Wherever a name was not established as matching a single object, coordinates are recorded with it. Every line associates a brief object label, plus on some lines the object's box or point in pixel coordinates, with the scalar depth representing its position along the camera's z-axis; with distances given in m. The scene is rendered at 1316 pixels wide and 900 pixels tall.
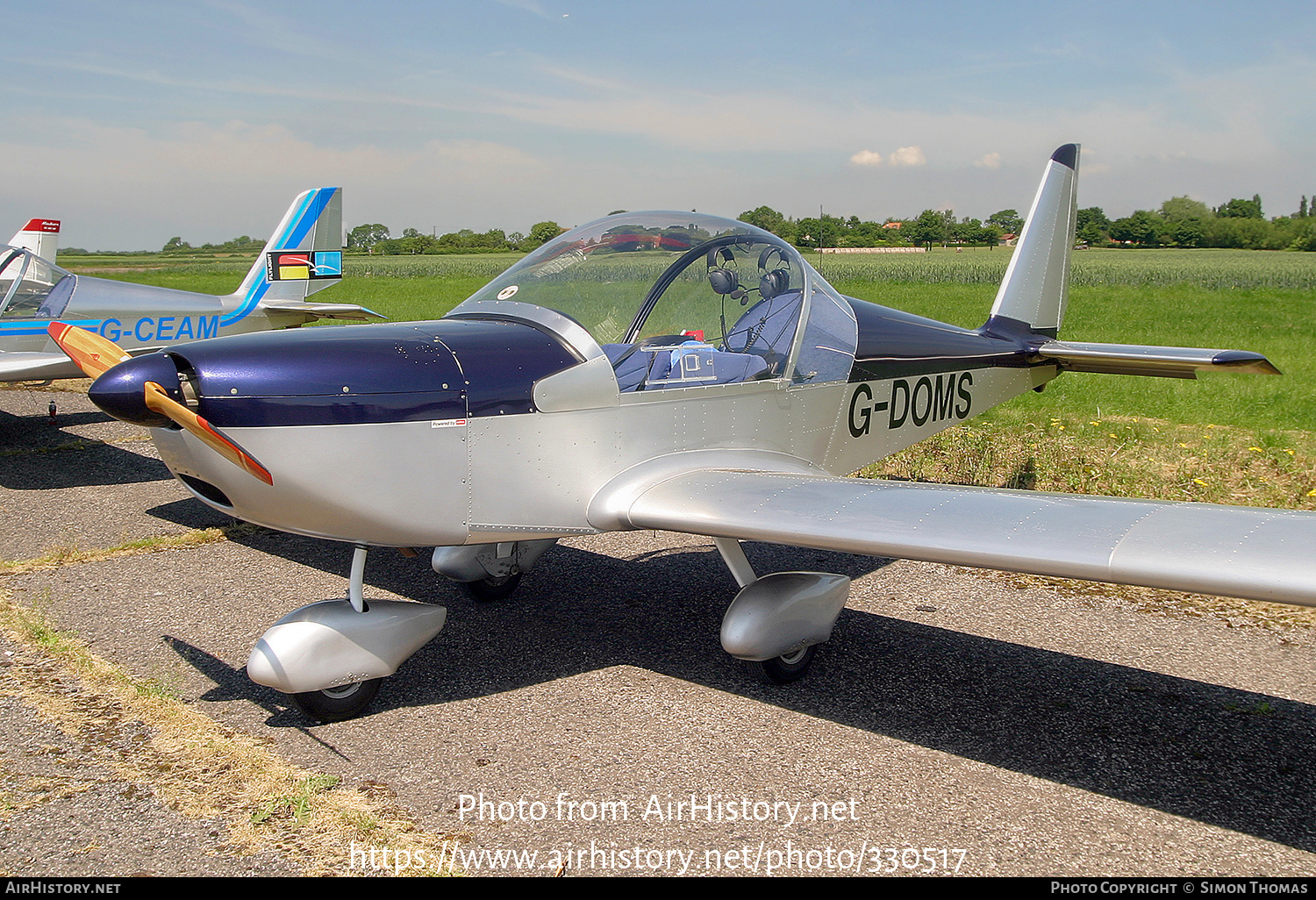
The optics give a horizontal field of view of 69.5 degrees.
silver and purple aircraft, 3.31
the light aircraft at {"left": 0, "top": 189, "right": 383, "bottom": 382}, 9.57
